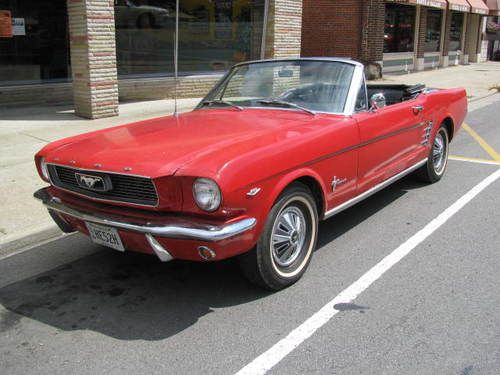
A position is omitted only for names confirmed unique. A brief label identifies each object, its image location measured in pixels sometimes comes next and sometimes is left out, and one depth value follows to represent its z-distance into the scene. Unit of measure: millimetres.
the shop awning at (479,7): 26938
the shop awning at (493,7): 29766
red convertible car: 3404
